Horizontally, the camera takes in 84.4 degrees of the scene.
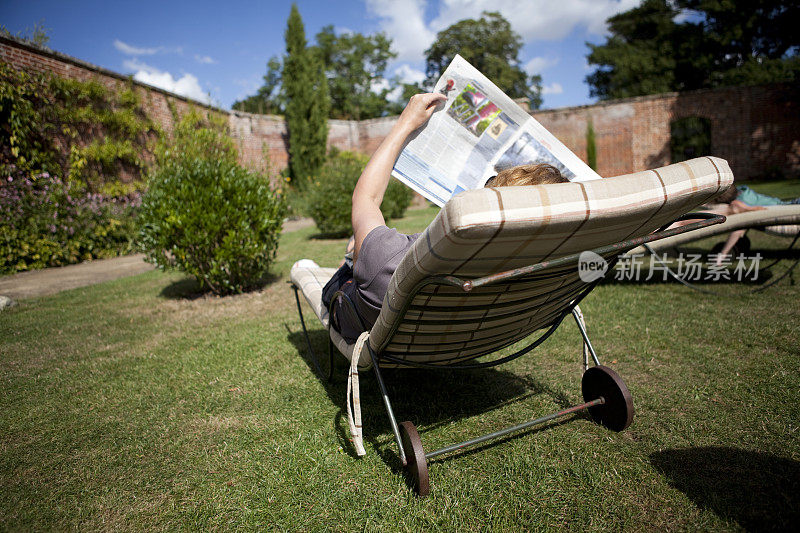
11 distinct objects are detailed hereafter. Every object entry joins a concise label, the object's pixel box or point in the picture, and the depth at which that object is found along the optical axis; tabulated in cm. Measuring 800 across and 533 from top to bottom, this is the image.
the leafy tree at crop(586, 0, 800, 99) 2231
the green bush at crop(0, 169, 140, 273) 649
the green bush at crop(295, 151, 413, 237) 832
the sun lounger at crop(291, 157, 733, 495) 104
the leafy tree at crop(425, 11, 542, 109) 3347
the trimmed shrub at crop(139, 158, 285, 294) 393
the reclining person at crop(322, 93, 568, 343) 155
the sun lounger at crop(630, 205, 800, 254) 369
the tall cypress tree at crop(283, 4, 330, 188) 1571
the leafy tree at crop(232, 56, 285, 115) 3641
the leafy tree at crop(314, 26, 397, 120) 3509
